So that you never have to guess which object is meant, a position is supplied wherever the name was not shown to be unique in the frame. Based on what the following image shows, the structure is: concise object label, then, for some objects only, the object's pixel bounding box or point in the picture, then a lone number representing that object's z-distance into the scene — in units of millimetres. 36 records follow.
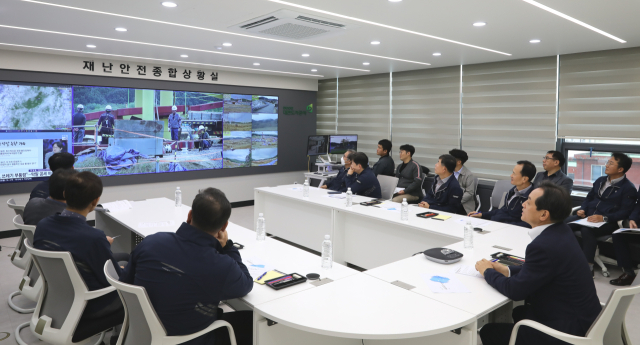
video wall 5961
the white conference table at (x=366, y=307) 1896
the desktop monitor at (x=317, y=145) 7969
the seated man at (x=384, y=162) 6809
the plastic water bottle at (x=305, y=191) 5301
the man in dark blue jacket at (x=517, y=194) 4109
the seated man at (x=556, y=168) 4961
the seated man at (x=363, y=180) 5383
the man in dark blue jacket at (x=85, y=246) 2359
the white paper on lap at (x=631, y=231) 4180
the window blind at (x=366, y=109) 8086
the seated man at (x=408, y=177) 5883
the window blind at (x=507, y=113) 5867
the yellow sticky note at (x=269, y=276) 2367
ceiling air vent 3721
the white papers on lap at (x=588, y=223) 4445
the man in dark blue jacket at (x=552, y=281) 2004
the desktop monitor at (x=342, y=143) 8070
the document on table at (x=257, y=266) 2520
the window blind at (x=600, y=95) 5094
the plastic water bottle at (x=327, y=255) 2586
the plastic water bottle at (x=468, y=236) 3045
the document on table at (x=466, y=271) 2521
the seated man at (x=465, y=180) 5863
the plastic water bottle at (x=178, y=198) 4590
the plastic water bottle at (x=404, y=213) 4004
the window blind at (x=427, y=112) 6973
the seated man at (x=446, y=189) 4719
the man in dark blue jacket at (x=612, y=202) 4570
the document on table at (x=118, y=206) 4333
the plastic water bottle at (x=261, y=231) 3252
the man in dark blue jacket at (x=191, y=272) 1863
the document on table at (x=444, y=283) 2285
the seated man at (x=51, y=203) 3223
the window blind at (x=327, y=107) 9133
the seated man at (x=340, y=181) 5988
